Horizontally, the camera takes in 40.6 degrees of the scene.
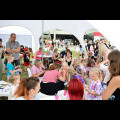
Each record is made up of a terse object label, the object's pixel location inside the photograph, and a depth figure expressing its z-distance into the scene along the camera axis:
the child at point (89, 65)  4.75
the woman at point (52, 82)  3.71
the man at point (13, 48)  4.91
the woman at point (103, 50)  3.28
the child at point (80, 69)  4.83
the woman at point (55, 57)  7.50
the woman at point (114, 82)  1.83
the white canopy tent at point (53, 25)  7.16
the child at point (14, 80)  3.17
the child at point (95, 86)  2.60
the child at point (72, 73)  4.03
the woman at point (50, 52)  8.63
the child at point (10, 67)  4.25
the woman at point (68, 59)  6.20
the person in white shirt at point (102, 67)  3.08
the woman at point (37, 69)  4.60
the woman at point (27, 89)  2.05
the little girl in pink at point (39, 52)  8.19
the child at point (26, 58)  7.10
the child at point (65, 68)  4.70
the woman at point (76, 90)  2.27
